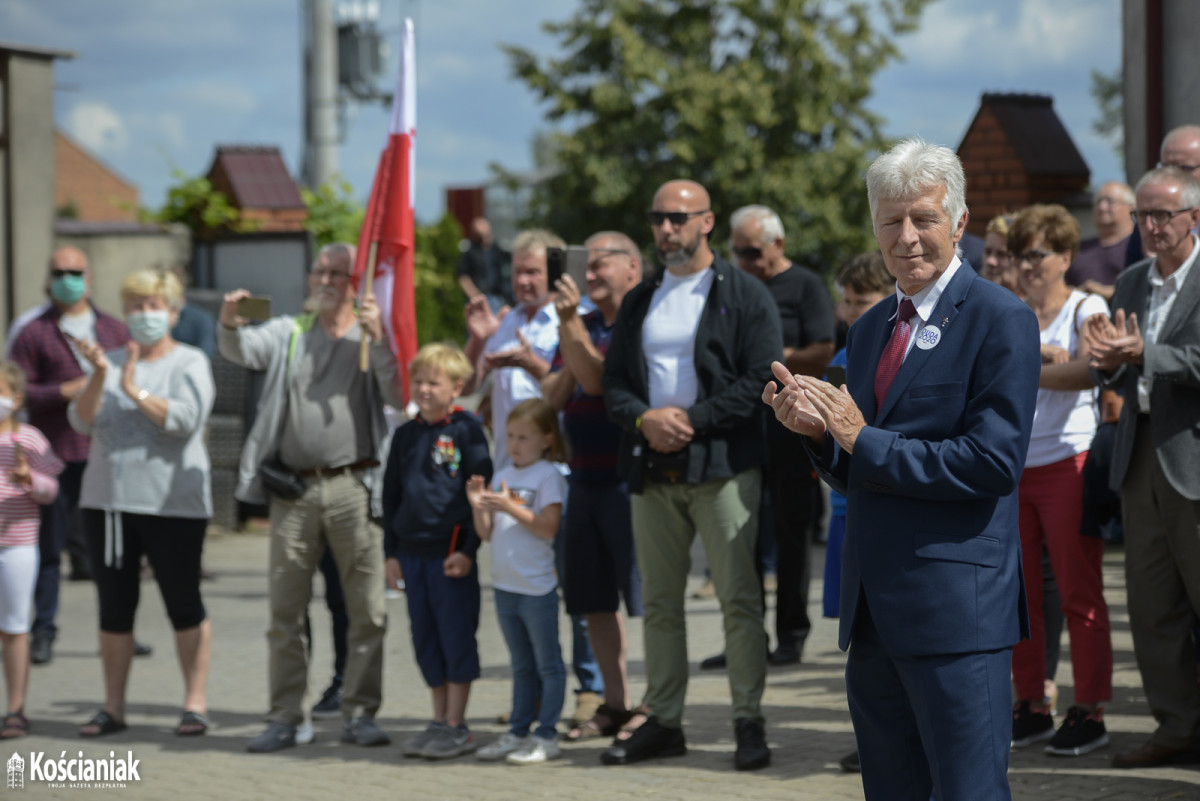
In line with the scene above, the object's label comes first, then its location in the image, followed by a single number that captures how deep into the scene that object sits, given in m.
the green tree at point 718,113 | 30.22
